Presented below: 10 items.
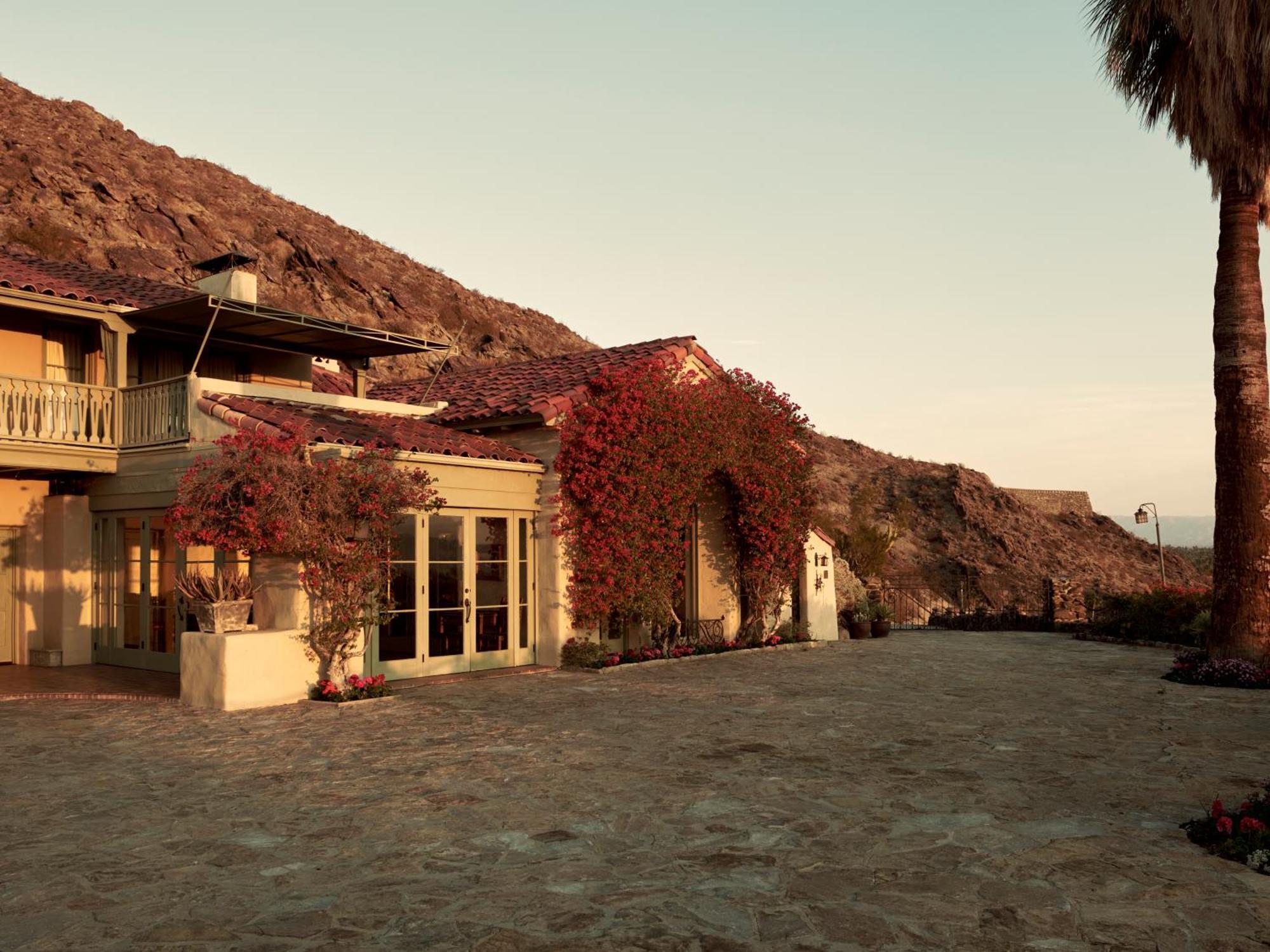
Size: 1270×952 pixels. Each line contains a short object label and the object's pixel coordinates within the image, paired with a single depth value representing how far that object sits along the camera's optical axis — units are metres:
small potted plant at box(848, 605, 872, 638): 22.11
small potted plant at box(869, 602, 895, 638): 22.55
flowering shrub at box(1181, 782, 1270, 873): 5.80
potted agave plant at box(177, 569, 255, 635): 11.62
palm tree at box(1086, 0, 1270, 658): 13.49
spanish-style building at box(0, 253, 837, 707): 13.57
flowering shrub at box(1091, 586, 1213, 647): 18.72
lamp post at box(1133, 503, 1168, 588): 25.00
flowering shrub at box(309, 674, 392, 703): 11.88
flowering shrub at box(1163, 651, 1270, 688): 13.30
